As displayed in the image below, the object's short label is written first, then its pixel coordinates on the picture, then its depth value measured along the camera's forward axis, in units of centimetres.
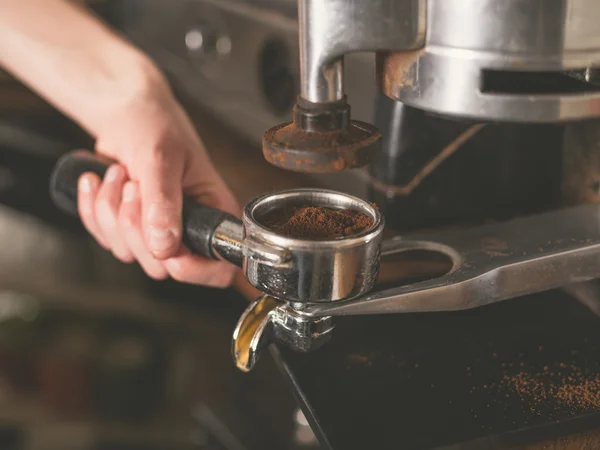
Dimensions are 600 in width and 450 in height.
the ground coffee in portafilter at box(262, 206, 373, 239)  53
